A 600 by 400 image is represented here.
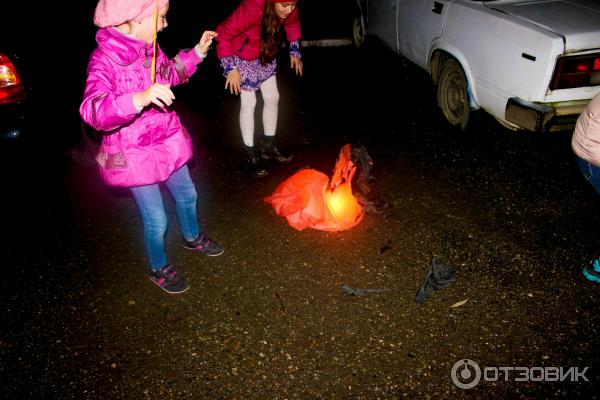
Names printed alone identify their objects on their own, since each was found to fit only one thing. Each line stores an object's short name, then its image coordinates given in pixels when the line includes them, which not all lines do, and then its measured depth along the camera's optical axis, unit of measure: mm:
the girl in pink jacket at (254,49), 3266
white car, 3391
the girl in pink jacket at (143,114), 1887
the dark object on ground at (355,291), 2963
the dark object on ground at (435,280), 2919
